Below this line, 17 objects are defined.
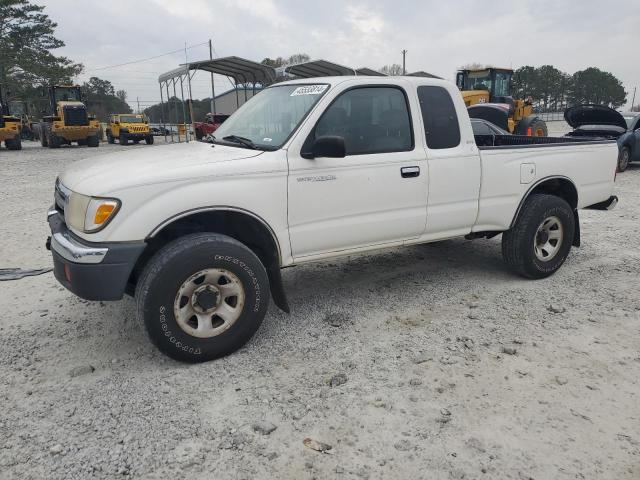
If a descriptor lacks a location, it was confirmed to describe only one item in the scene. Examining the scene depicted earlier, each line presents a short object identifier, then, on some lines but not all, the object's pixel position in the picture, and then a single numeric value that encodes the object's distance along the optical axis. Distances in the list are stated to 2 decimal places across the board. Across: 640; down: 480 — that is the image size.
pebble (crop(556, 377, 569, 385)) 3.09
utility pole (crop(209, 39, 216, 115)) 25.68
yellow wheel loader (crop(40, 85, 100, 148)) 24.03
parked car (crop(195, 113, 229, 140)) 20.95
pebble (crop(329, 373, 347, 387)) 3.11
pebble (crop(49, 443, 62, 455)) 2.50
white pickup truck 3.11
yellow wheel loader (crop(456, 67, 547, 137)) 14.21
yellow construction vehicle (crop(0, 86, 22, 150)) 22.41
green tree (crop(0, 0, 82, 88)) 38.69
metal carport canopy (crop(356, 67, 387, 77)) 23.98
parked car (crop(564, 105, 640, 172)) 9.09
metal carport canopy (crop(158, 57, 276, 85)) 21.02
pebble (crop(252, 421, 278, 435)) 2.66
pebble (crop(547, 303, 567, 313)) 4.16
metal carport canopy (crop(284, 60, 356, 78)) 21.05
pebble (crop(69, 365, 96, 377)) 3.25
